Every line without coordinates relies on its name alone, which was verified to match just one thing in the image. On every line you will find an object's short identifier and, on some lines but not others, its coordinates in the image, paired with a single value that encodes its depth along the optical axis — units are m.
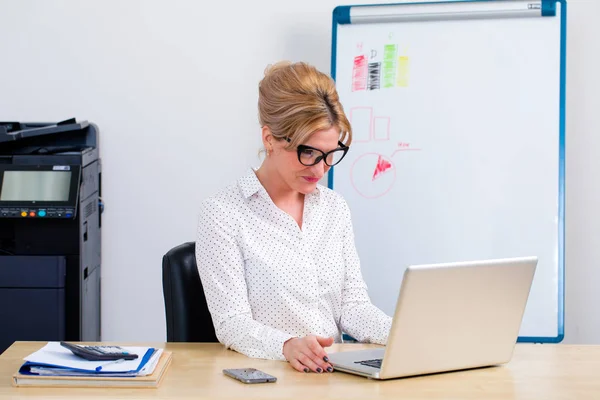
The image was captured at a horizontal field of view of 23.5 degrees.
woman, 3.04
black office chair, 3.12
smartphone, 2.73
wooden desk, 2.67
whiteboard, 3.97
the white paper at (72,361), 2.73
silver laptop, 2.69
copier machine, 3.93
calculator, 2.77
